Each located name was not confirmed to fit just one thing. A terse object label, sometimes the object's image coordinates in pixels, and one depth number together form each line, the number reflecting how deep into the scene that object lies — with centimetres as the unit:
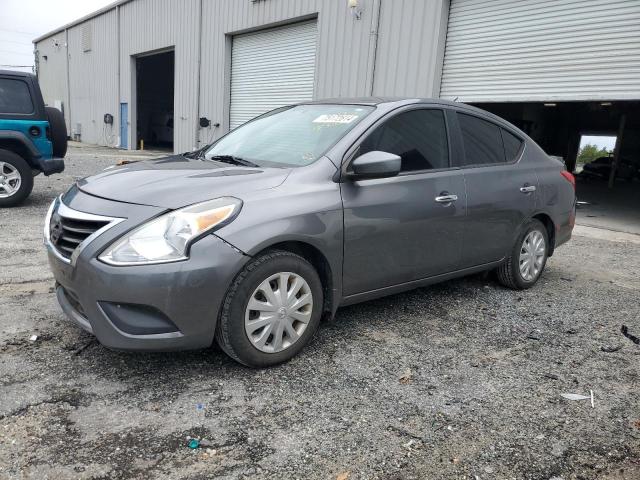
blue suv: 729
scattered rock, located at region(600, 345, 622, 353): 359
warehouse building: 877
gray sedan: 260
